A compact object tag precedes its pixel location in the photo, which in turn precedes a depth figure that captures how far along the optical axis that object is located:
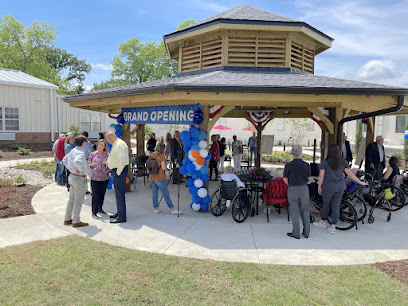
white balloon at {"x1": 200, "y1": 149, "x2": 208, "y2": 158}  6.79
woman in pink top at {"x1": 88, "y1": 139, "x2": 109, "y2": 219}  6.42
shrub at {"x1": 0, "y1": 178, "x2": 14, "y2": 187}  9.12
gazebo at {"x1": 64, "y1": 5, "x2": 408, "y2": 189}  6.15
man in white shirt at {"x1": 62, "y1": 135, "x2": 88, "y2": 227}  5.65
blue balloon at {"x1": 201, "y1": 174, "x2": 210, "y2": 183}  6.96
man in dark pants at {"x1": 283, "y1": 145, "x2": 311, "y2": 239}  5.29
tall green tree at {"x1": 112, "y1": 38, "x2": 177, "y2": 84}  38.62
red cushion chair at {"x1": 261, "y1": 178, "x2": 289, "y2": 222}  6.32
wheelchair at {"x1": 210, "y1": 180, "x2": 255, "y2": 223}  6.39
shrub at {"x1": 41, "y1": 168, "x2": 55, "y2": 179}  11.27
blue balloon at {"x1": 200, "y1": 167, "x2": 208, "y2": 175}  6.81
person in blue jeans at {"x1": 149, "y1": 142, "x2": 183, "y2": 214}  6.58
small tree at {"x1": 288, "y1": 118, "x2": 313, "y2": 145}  31.98
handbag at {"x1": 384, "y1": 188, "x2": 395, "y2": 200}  6.71
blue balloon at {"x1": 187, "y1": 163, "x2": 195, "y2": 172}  6.77
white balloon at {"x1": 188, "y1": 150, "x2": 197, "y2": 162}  6.79
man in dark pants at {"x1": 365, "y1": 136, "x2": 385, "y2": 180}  8.73
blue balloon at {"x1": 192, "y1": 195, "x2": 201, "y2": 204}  7.03
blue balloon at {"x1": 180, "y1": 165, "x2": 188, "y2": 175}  6.82
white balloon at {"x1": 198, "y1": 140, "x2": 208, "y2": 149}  6.79
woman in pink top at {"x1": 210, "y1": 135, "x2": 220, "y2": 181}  11.34
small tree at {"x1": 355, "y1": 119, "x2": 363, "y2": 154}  22.42
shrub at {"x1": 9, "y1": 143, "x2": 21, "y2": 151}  18.94
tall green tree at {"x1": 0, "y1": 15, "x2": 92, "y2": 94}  32.16
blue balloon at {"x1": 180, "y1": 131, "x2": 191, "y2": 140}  6.80
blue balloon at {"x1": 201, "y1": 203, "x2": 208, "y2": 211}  7.10
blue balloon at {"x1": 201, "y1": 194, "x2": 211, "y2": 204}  7.07
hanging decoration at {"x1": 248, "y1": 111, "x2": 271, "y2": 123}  13.11
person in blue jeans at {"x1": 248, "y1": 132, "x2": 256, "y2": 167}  15.12
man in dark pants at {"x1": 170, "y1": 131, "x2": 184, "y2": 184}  9.96
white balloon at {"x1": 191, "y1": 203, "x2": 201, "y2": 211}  7.01
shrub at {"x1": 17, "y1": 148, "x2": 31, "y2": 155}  17.77
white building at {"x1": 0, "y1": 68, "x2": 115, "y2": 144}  19.49
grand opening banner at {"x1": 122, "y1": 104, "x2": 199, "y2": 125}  6.94
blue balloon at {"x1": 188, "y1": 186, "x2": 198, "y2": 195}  6.92
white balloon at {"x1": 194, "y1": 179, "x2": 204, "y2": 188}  6.88
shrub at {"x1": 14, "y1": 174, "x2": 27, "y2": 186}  9.77
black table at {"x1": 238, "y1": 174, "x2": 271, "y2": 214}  6.99
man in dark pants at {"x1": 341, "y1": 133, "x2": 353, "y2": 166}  8.90
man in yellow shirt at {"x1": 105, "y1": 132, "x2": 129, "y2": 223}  5.99
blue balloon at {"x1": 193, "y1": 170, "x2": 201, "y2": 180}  6.87
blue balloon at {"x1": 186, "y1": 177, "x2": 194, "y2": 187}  6.95
